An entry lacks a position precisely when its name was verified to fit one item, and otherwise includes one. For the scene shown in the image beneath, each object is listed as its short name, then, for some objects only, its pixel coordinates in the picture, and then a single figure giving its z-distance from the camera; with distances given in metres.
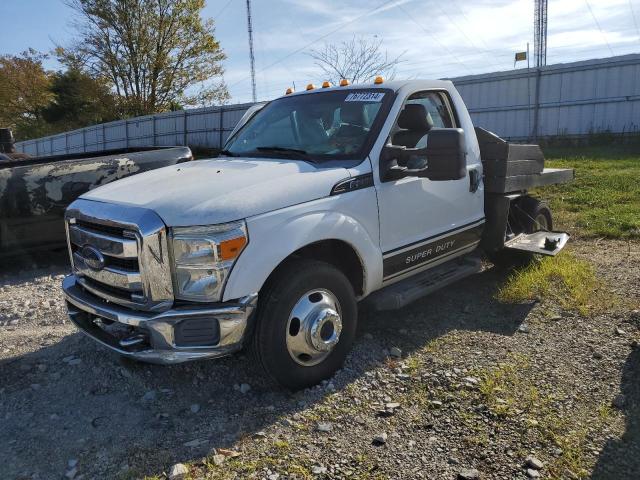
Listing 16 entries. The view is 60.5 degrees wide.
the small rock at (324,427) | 3.06
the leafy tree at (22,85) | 37.19
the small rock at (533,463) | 2.68
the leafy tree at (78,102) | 33.19
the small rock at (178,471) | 2.70
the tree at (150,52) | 28.80
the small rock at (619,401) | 3.19
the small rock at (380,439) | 2.94
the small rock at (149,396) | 3.48
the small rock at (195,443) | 2.98
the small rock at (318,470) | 2.71
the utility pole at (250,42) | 30.05
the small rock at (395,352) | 3.93
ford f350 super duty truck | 3.00
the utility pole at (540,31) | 23.78
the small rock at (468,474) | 2.63
